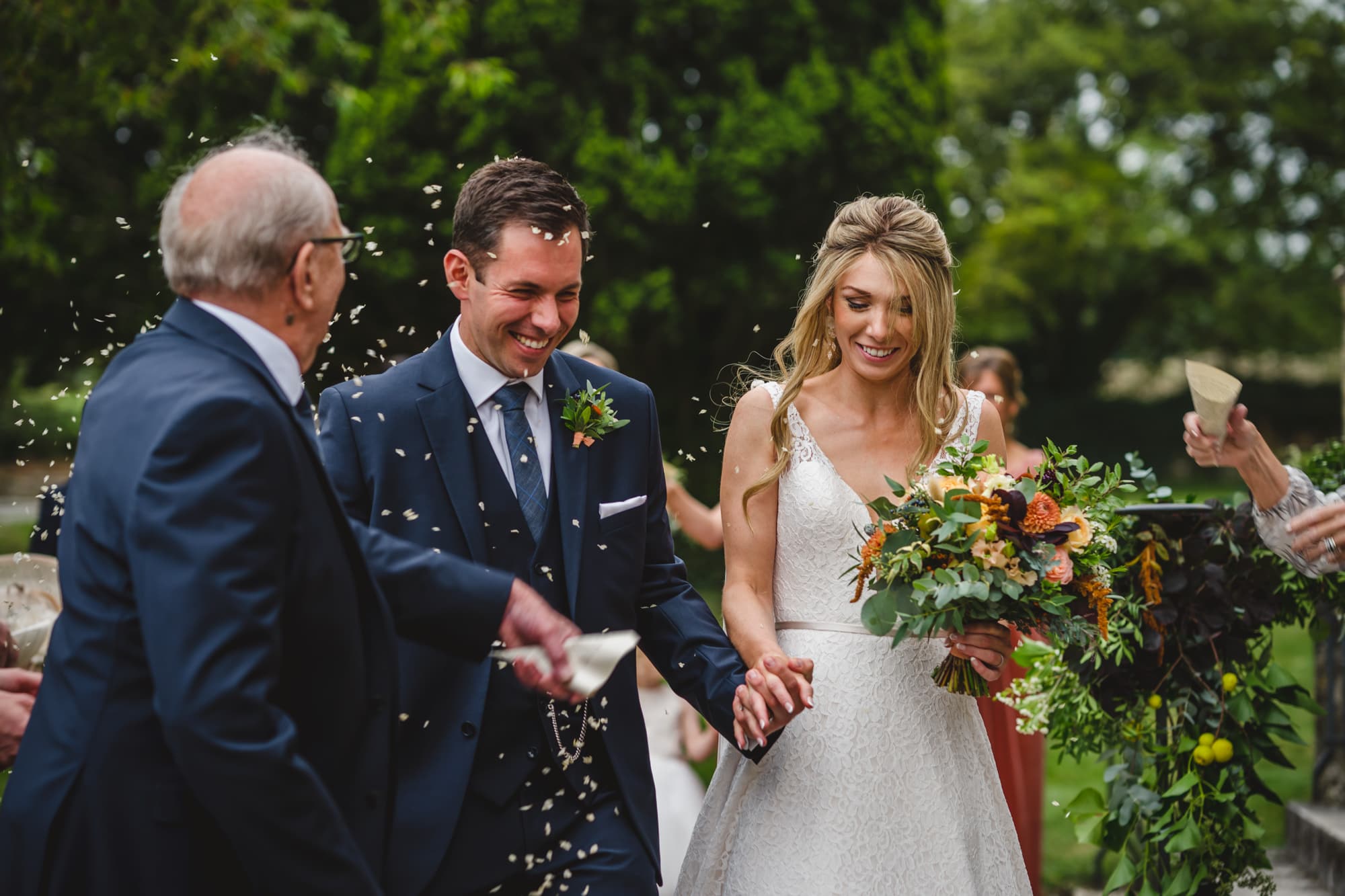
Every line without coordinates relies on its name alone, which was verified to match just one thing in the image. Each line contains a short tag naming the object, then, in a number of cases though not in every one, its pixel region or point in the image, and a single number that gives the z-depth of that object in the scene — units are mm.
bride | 3488
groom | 2932
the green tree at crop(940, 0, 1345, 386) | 26016
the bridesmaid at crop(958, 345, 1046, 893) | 5602
